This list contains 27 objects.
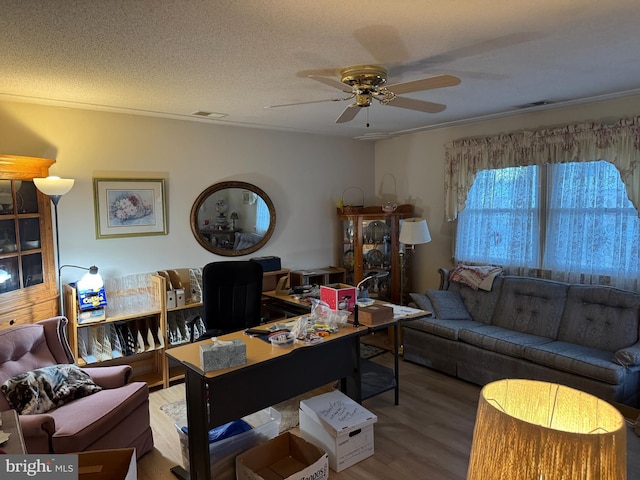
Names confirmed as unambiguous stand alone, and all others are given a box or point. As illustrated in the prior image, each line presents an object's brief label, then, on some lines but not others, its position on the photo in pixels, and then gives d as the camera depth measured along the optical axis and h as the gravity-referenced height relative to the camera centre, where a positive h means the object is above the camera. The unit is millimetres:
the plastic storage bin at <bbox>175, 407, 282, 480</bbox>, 2453 -1412
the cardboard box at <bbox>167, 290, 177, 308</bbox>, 3854 -806
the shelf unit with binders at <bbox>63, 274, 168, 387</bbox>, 3505 -1040
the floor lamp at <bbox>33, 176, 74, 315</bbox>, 3049 +163
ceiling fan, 2359 +687
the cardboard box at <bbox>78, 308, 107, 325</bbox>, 3396 -850
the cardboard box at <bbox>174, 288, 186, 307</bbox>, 3902 -806
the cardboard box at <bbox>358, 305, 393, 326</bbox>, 3033 -762
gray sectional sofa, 3150 -1117
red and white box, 3115 -652
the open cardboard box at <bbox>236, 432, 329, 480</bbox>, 2389 -1459
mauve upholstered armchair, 2254 -1166
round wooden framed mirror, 4309 -106
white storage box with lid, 2646 -1384
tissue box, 2244 -772
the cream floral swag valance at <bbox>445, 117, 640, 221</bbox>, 3510 +515
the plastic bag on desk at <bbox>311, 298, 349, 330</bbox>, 2963 -757
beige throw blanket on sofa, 4285 -692
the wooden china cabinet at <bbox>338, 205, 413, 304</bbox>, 4944 -497
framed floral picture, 3719 +15
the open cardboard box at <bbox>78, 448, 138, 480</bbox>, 1353 -807
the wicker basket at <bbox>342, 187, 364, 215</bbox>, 5203 -17
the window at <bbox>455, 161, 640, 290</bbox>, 3639 -154
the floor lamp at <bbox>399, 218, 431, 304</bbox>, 4508 -264
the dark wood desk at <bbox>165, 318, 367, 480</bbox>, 2316 -1036
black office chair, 3596 -746
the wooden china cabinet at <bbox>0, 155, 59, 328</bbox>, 2984 -269
